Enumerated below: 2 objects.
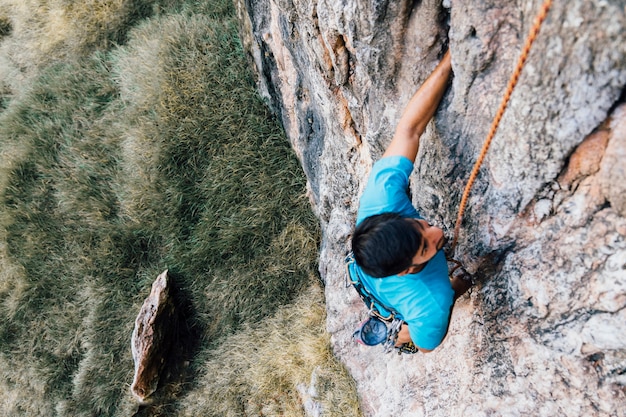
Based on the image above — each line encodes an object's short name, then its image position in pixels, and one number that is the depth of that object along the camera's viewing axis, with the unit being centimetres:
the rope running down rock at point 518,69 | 127
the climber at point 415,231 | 177
